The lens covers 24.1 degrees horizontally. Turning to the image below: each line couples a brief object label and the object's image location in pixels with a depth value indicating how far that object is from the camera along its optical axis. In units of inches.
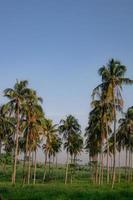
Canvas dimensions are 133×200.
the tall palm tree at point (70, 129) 2362.4
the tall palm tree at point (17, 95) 1645.2
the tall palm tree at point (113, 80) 1490.2
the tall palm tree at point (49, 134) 2283.6
